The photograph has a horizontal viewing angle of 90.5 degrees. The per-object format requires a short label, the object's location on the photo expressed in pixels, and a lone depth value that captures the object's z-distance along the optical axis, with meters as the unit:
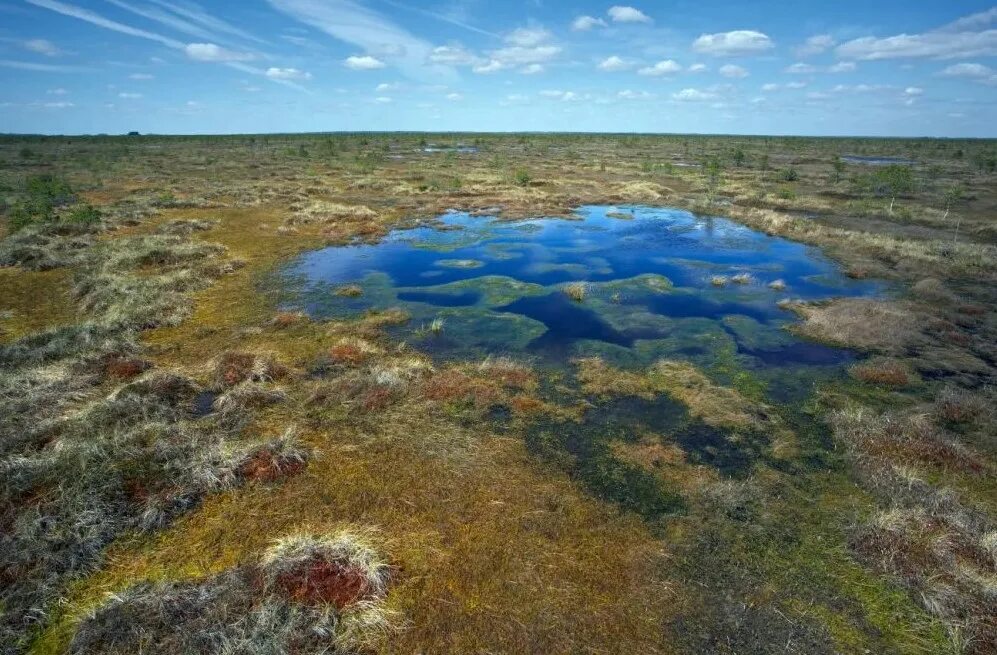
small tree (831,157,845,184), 63.59
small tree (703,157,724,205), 50.97
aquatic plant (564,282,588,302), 23.94
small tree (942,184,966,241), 43.38
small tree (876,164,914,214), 43.81
